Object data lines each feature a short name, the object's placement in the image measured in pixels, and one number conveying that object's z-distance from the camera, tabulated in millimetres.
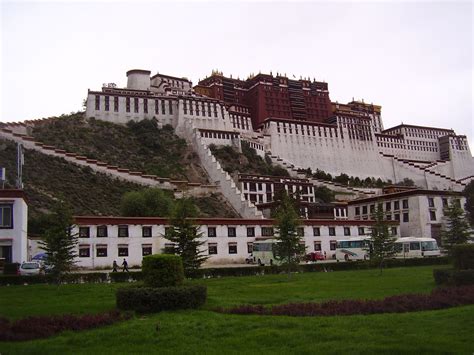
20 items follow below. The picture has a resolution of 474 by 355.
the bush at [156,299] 18891
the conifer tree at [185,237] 32906
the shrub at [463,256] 24938
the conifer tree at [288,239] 36438
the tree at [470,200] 58506
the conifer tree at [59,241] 29656
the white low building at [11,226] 38312
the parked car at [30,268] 35875
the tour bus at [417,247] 53062
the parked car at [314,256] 53306
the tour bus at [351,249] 53094
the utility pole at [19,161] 47359
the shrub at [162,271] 20641
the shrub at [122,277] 32250
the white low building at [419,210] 63375
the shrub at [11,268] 35703
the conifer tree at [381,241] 38312
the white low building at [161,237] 46000
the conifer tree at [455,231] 38469
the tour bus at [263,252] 48812
